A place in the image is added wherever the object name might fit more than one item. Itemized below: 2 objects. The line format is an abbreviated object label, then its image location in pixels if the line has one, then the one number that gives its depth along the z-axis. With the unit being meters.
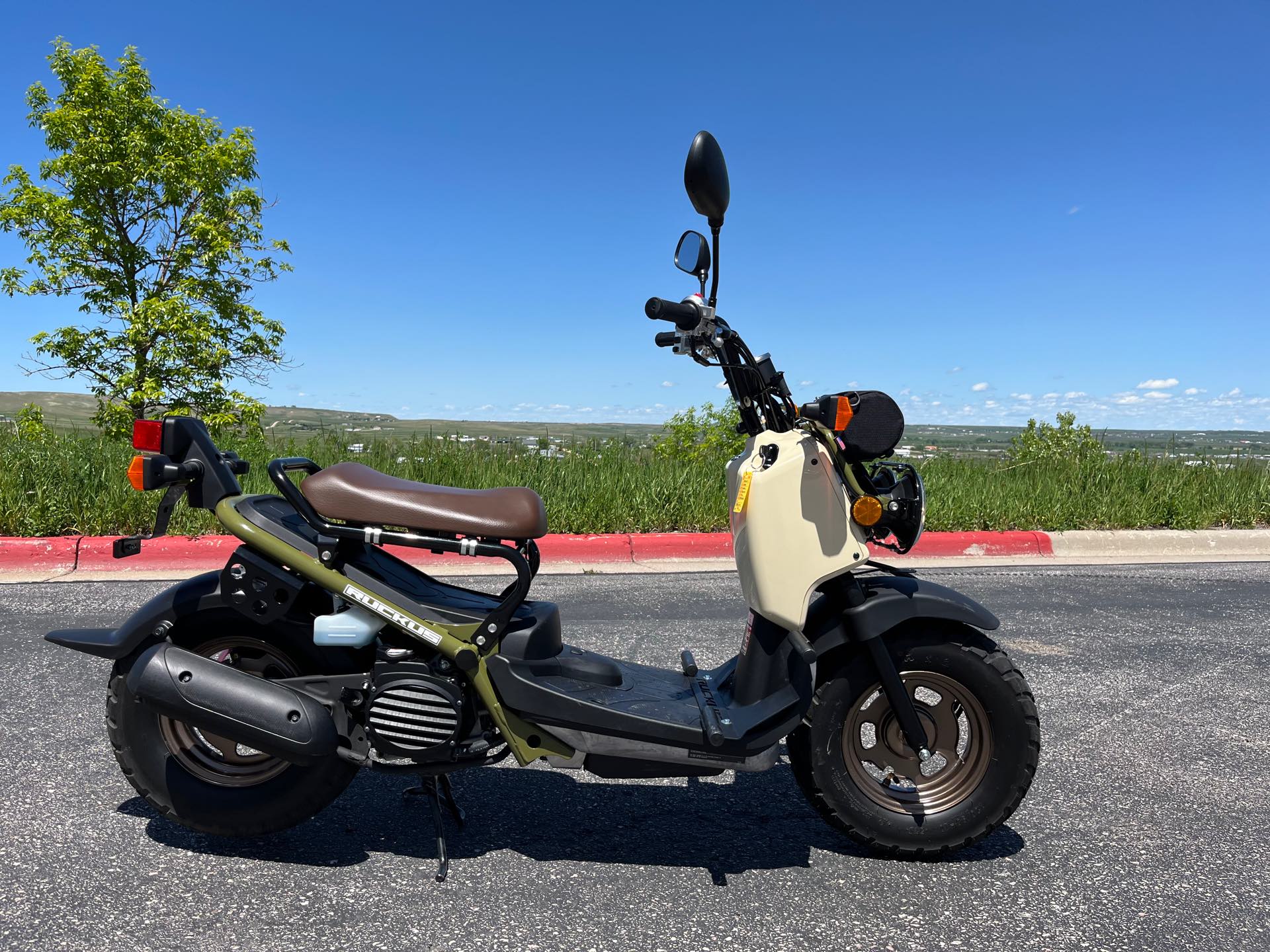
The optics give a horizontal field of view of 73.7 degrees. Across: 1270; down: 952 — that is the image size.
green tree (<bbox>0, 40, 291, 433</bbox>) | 16.30
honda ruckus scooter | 2.38
